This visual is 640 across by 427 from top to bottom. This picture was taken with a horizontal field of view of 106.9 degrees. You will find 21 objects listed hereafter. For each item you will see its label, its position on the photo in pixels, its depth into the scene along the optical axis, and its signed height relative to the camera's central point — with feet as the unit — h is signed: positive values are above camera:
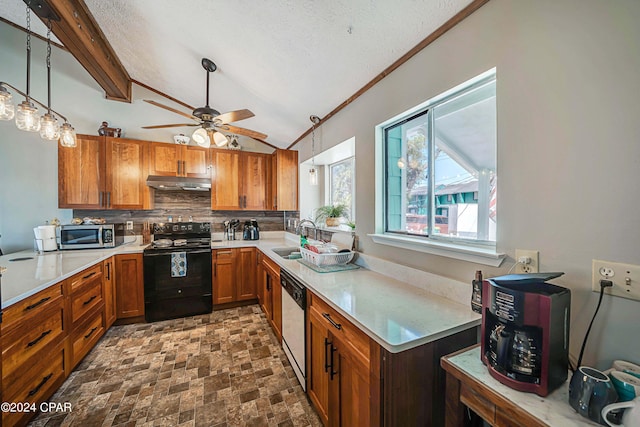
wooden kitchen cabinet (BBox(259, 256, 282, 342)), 7.55 -2.93
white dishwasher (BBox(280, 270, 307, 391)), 5.53 -2.85
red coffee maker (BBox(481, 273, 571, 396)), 2.26 -1.24
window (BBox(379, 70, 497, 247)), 4.17 +0.91
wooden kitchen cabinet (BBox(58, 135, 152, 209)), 9.25 +1.53
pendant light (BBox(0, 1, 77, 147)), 4.67 +2.04
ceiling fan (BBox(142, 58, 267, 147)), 7.13 +2.84
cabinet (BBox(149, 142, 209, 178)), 10.38 +2.32
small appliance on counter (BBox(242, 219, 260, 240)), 12.05 -1.05
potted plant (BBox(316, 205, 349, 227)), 8.73 -0.09
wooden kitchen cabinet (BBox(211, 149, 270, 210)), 11.34 +1.56
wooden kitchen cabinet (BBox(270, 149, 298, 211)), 11.24 +1.53
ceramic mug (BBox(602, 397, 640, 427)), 1.73 -1.52
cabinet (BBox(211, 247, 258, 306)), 10.37 -2.87
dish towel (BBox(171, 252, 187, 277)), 9.55 -2.12
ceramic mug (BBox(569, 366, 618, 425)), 1.93 -1.54
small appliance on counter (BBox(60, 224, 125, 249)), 8.76 -0.94
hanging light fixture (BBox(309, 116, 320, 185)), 8.60 +2.70
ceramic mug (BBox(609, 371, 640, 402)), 1.99 -1.51
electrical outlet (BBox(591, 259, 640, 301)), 2.40 -0.71
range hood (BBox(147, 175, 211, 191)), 9.72 +1.21
